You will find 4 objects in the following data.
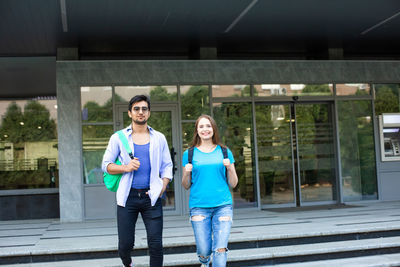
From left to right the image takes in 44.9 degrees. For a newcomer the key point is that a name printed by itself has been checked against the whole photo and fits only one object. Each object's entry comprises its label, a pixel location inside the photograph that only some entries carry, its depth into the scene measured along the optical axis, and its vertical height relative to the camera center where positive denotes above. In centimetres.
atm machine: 1060 +34
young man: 409 -19
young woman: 410 -35
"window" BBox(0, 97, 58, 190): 1061 +48
